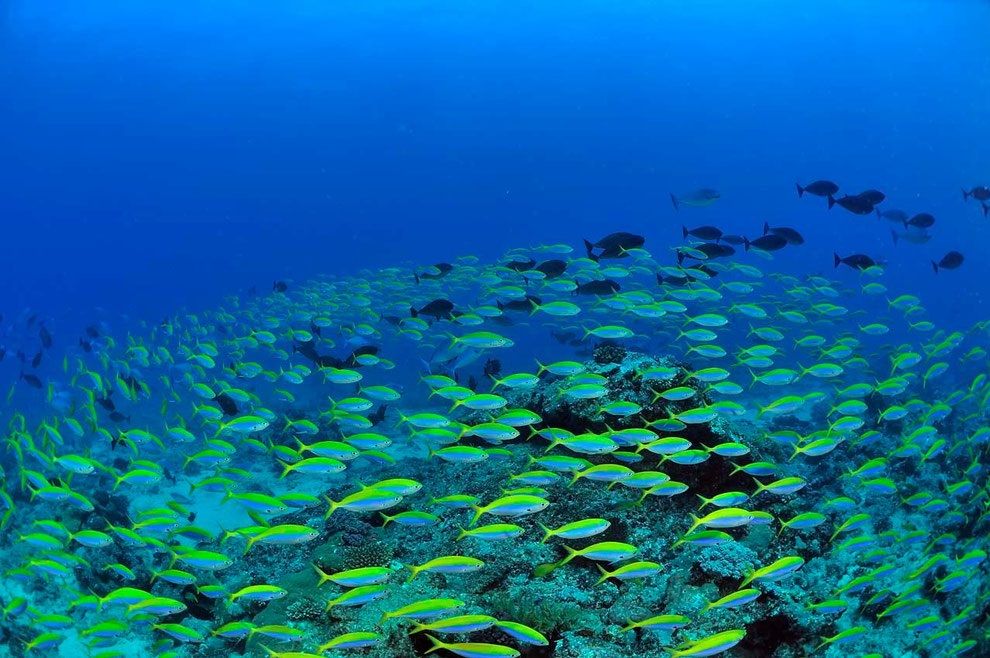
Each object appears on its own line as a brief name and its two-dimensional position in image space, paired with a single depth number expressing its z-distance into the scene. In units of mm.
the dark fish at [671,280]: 10258
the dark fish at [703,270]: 10102
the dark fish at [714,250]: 10188
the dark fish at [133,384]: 10273
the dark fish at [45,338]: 13633
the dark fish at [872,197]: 10580
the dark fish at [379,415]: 12416
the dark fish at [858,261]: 11062
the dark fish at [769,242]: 10367
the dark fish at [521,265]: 10383
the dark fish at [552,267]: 10169
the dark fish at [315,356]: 10531
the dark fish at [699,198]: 11539
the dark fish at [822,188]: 10836
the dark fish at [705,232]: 10641
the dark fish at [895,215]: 12375
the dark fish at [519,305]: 9914
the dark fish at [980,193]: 13026
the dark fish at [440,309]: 10188
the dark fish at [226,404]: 9508
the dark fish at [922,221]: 11703
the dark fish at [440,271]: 12079
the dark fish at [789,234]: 10353
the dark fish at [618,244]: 9773
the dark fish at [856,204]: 10641
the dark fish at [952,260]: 11740
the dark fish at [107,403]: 10274
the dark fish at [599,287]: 9484
